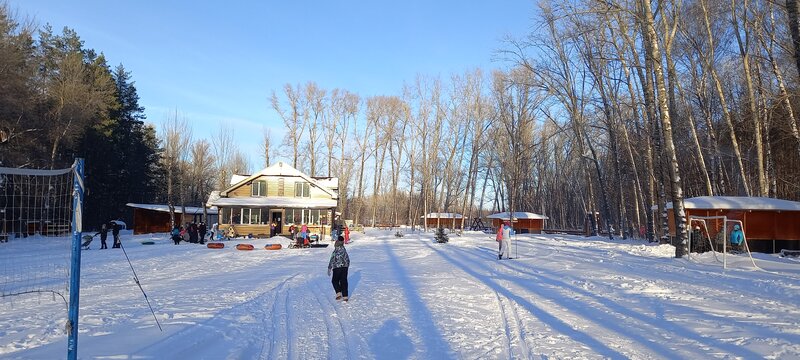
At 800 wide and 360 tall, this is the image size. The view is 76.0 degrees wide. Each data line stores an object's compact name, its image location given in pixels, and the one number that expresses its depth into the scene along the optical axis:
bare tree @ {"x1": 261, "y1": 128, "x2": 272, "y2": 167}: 61.28
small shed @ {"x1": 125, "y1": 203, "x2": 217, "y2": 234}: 43.47
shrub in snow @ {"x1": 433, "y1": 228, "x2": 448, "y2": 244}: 33.22
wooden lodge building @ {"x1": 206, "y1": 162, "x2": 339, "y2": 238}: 40.41
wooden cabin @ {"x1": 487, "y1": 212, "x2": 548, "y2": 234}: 54.25
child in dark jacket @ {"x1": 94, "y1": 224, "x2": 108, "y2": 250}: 26.72
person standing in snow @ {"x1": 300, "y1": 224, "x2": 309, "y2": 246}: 29.14
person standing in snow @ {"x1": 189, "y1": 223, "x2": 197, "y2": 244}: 31.22
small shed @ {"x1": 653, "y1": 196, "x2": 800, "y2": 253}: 23.58
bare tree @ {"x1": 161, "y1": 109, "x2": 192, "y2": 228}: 59.17
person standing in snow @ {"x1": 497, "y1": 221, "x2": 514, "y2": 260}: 21.05
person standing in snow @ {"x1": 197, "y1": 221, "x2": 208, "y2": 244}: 31.30
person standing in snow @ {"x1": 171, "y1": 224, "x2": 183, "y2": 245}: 30.38
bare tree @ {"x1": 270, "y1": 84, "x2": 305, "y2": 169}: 59.06
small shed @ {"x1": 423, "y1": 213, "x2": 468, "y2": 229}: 73.00
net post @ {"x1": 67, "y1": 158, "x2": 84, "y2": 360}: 5.10
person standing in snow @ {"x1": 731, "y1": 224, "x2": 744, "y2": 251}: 20.41
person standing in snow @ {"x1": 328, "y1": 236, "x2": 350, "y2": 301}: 10.90
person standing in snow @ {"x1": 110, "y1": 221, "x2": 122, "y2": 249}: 22.67
